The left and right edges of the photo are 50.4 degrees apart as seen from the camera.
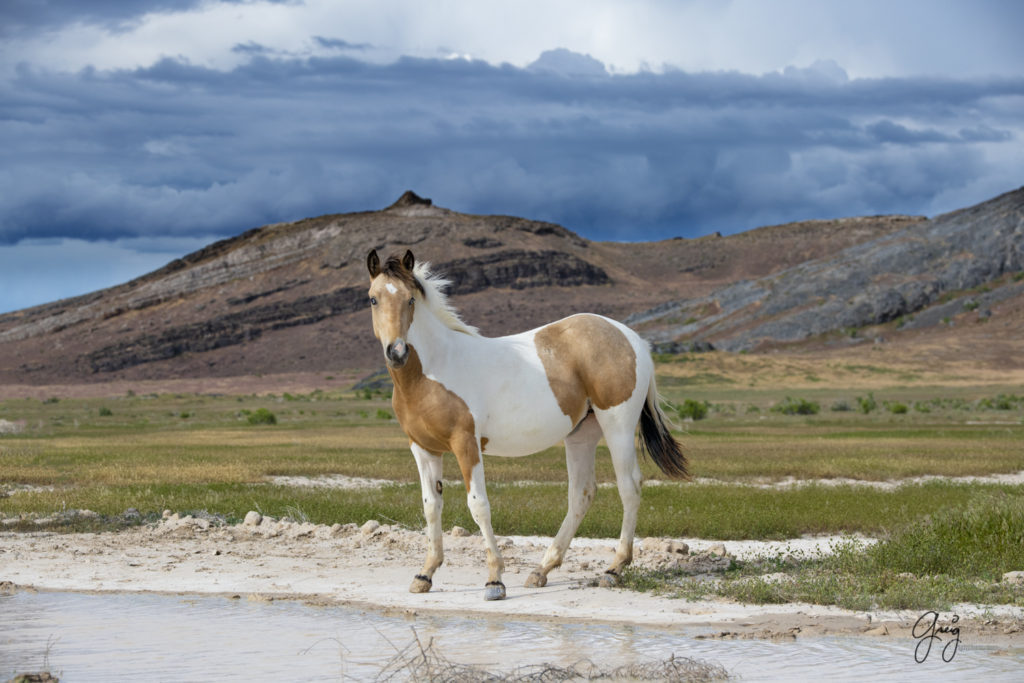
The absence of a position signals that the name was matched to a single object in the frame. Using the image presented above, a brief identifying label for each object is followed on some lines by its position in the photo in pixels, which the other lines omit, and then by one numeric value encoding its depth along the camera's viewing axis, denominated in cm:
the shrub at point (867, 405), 5372
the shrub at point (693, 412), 5034
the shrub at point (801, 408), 5316
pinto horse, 1110
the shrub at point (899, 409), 5114
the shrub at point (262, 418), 5078
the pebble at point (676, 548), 1350
